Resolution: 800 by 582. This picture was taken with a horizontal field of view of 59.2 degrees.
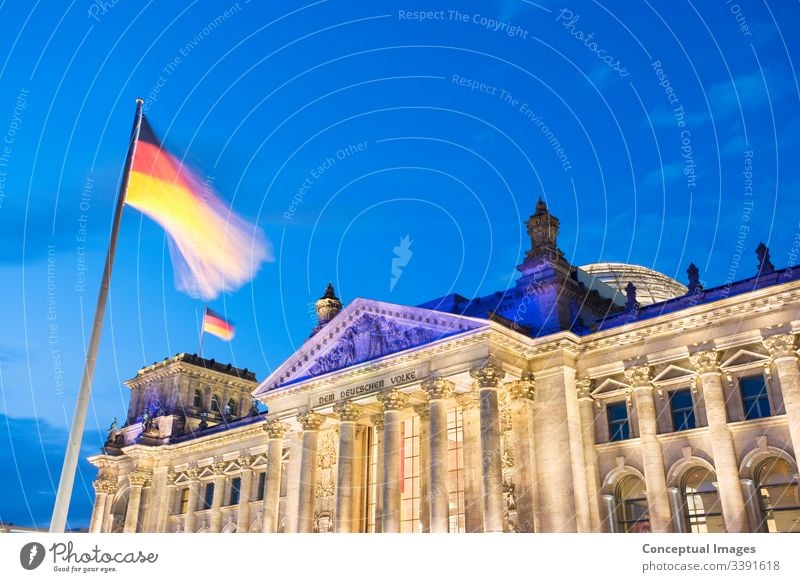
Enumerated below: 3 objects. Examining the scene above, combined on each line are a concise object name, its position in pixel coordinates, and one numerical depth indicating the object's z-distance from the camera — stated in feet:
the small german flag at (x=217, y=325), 193.21
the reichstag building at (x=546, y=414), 118.01
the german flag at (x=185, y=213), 78.69
